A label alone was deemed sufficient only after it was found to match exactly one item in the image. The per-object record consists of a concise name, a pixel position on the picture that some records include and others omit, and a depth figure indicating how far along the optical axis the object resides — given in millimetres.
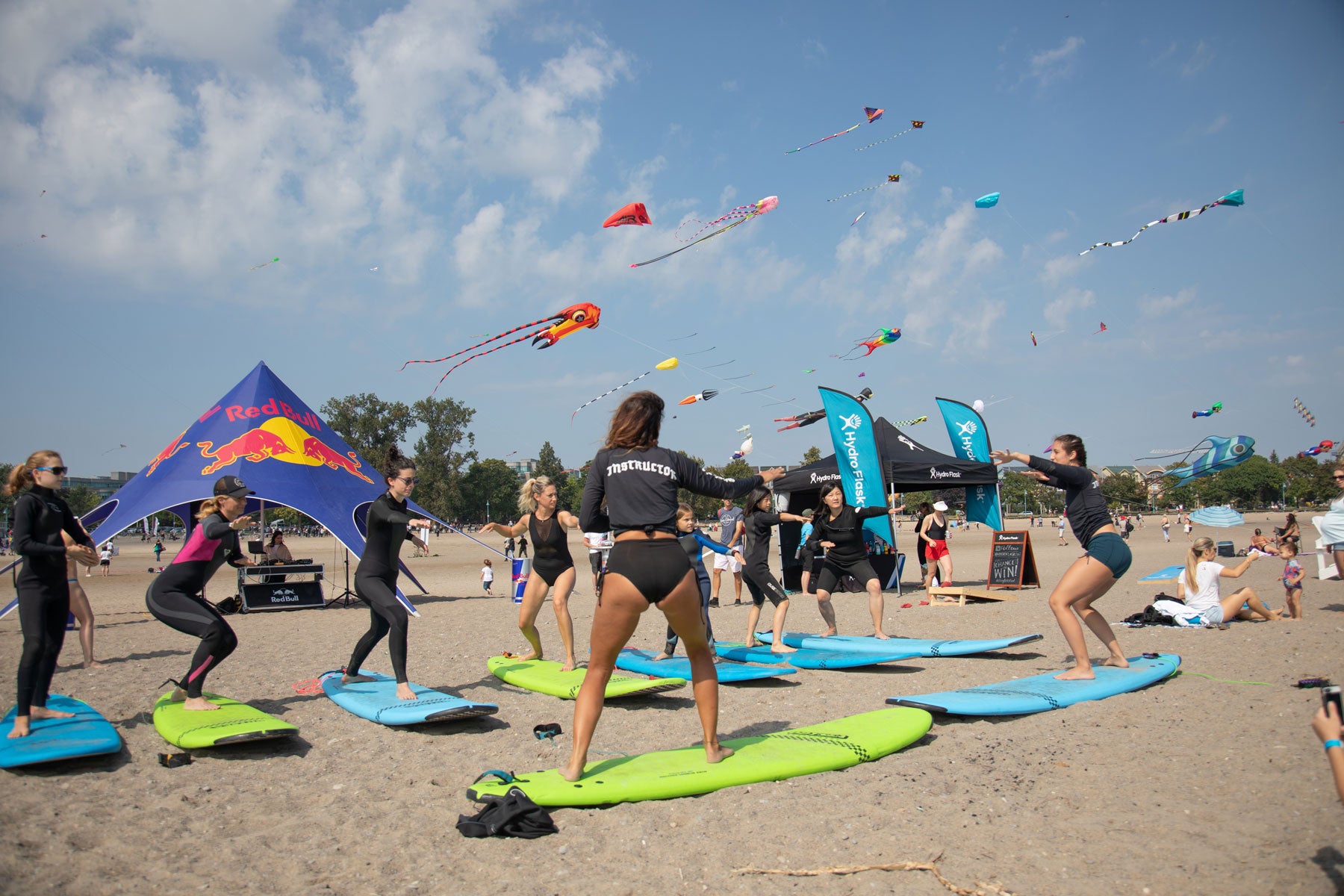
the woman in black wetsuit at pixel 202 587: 5352
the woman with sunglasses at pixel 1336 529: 8828
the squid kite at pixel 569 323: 10000
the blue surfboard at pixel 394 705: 5031
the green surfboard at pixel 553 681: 5875
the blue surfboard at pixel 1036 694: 5086
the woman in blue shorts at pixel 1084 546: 5707
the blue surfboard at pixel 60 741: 4070
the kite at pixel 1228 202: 10547
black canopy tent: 15031
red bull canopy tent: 13305
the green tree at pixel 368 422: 68250
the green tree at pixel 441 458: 74938
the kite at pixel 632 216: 10508
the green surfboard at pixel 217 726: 4508
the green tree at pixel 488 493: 81562
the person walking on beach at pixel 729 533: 13175
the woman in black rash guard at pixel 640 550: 3799
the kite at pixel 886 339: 15039
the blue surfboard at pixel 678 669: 6453
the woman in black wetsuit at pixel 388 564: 5629
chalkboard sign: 14773
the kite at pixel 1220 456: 19359
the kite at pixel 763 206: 11430
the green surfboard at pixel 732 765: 3693
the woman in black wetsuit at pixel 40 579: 4641
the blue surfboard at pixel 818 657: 7188
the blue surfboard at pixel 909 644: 7648
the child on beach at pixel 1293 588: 9305
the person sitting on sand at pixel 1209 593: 8805
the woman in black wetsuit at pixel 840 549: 8281
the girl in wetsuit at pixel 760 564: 7992
